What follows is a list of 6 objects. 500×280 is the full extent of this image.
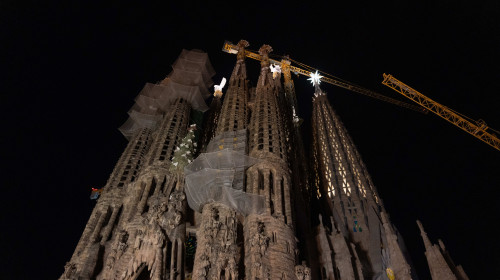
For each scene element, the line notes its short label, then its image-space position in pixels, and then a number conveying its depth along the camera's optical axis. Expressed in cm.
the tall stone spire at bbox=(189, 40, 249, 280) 2566
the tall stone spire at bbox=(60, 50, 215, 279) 2856
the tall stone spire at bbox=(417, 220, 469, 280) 3178
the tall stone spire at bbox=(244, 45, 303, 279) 2548
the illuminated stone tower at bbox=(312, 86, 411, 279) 3256
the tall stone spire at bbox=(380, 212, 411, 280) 3177
